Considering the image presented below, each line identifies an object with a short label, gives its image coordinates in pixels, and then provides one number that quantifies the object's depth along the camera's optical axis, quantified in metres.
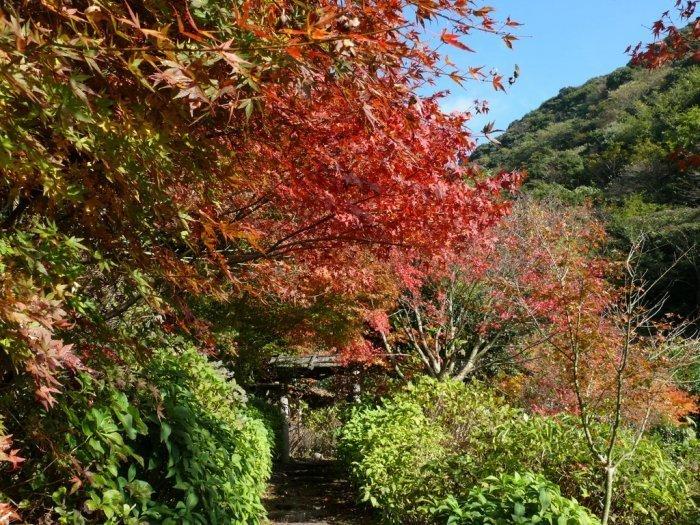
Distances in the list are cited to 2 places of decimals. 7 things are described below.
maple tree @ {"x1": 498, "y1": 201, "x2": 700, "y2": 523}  5.22
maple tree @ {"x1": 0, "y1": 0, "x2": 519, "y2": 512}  1.94
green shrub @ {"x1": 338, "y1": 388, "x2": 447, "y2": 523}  5.76
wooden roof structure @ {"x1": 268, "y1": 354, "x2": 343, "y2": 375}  17.03
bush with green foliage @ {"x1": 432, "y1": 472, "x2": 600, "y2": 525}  3.45
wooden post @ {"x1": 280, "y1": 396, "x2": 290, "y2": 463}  13.79
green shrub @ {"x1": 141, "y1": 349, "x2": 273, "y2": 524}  3.62
